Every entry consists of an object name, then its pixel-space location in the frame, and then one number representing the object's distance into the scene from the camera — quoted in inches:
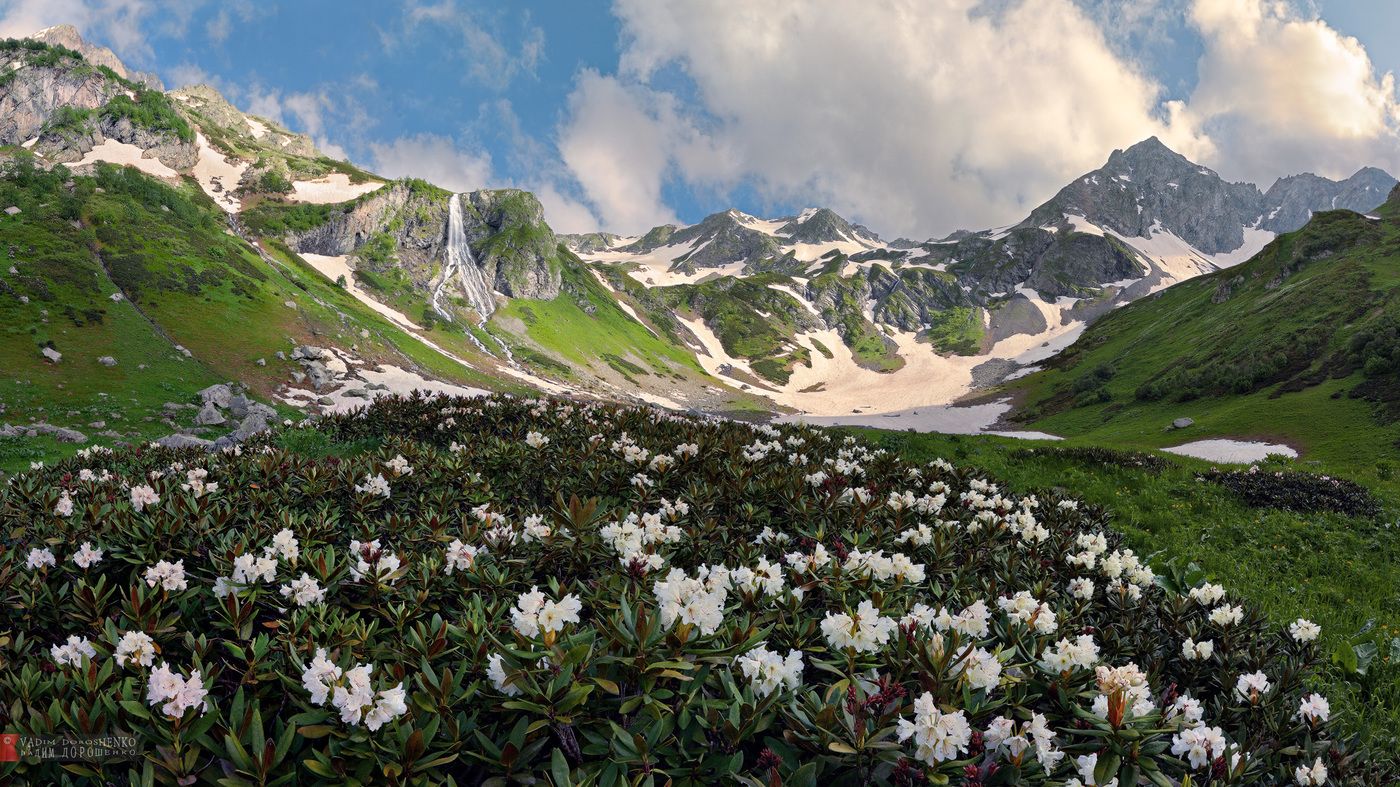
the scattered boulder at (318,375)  1855.4
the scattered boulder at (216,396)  1309.1
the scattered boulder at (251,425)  789.9
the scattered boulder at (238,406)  1280.8
